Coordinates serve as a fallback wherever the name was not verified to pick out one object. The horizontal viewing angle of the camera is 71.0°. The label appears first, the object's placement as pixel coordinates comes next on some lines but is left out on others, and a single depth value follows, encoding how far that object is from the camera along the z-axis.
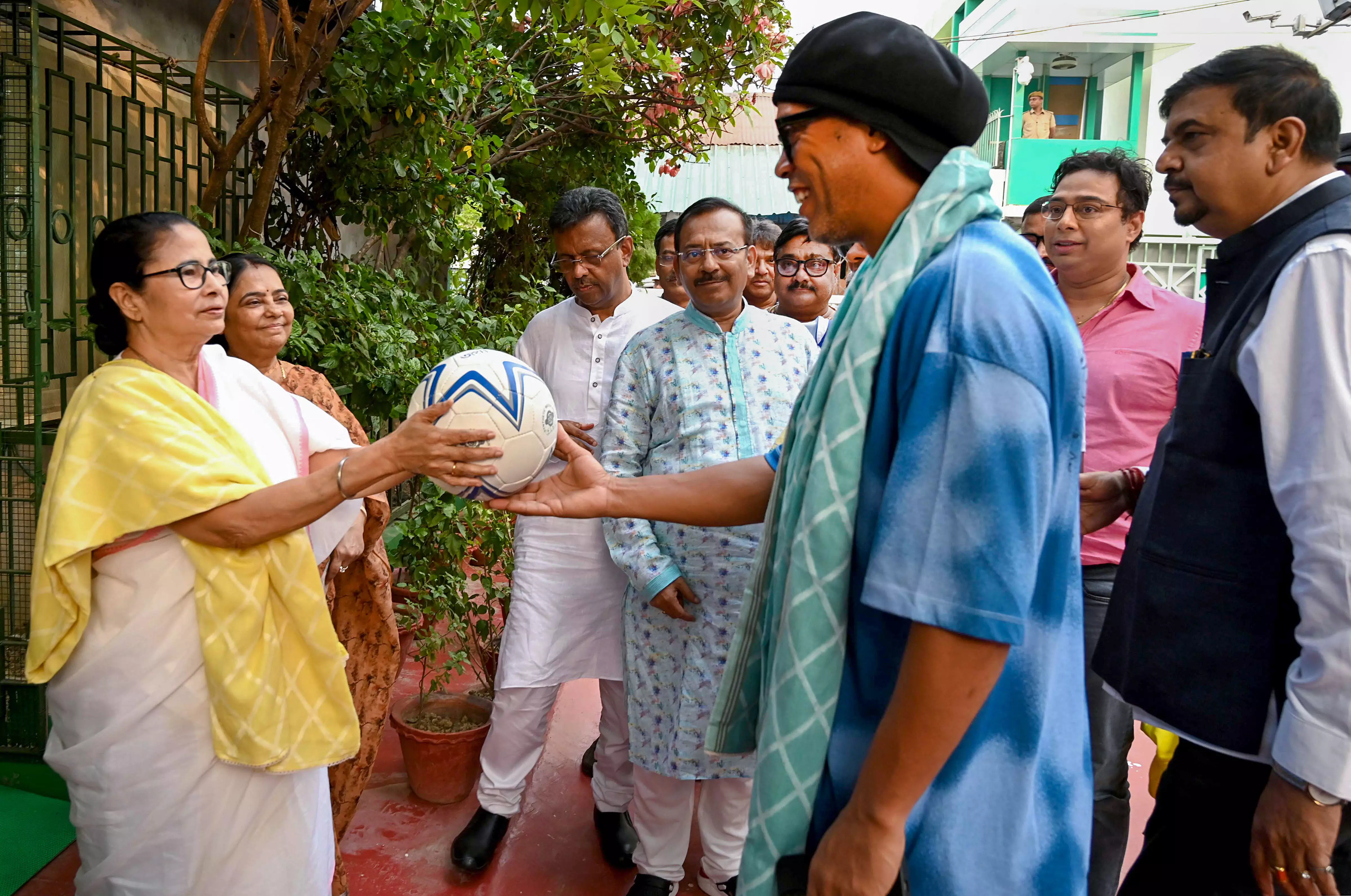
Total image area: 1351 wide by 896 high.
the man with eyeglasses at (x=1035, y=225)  4.35
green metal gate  3.38
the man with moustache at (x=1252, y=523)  1.52
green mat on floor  3.09
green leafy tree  4.55
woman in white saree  2.12
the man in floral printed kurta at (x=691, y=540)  3.01
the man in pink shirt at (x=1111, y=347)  2.86
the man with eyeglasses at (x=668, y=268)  5.06
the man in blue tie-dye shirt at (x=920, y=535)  1.23
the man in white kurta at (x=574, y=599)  3.49
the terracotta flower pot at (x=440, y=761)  3.67
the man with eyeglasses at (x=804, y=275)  4.33
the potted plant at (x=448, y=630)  3.71
